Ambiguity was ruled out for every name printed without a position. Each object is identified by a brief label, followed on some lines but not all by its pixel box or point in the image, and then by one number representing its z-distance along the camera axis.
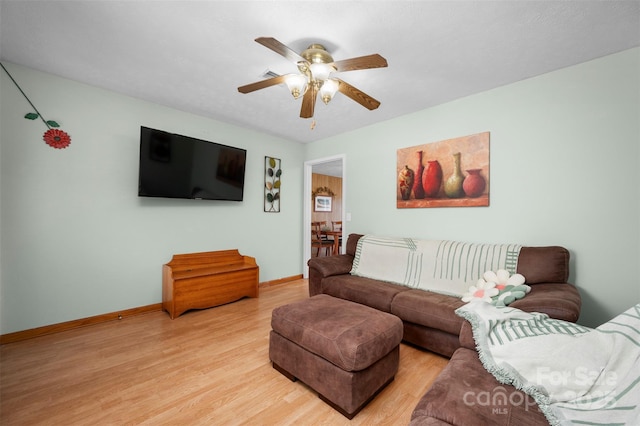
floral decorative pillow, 1.87
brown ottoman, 1.43
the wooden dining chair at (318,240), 5.71
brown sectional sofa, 0.90
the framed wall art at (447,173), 2.65
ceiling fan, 1.59
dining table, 5.82
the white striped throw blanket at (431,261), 2.34
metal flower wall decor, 2.32
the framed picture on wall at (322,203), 7.69
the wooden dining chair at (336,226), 7.41
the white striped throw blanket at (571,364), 0.80
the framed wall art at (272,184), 4.07
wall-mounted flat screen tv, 2.80
